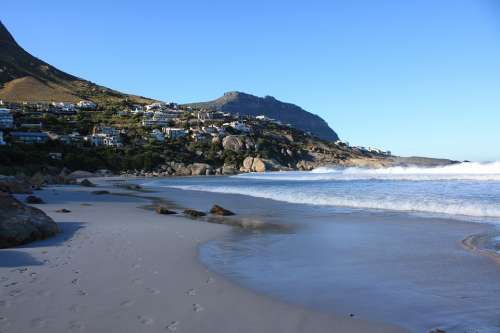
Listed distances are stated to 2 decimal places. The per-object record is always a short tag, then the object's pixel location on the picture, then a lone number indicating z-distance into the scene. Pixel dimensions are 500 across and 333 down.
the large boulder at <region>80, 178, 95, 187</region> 33.49
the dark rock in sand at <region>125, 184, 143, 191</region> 30.87
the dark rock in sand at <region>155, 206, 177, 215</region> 14.64
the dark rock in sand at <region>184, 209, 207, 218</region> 14.04
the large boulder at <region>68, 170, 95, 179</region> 53.68
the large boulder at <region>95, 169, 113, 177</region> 59.00
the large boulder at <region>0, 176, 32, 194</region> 19.70
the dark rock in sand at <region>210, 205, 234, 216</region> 14.30
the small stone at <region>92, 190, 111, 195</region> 23.80
